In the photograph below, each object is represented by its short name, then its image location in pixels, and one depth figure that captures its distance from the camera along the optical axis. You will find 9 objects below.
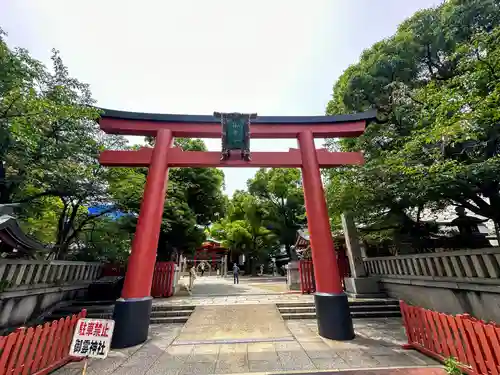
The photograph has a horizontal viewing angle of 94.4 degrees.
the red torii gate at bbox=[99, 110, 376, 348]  5.43
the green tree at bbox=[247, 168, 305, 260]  24.75
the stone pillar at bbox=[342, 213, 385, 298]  9.22
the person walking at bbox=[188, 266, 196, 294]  11.65
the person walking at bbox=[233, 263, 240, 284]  16.97
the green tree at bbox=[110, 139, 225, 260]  9.21
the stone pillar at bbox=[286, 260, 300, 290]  11.77
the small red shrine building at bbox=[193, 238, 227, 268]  28.04
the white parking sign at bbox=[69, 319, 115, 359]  3.49
